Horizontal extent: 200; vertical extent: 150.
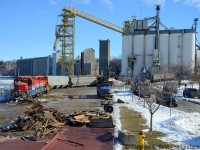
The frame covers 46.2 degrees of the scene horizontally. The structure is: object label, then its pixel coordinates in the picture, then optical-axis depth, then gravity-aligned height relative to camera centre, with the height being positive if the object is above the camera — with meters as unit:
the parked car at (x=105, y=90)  28.61 -1.96
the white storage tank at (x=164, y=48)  59.38 +6.78
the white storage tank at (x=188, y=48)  58.50 +6.77
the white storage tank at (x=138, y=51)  60.19 +6.07
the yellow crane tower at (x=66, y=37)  53.92 +8.52
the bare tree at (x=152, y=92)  21.06 -1.72
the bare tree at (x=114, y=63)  90.66 +4.96
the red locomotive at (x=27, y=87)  26.60 -1.70
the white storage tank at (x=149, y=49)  59.77 +6.58
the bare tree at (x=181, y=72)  46.98 +0.62
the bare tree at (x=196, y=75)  41.15 -0.01
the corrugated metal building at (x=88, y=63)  65.23 +3.17
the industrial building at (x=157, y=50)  58.71 +6.25
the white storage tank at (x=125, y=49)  60.82 +6.48
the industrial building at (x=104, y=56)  61.44 +4.80
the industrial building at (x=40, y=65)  74.66 +2.83
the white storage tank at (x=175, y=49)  59.38 +6.56
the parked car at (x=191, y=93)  32.27 -2.49
